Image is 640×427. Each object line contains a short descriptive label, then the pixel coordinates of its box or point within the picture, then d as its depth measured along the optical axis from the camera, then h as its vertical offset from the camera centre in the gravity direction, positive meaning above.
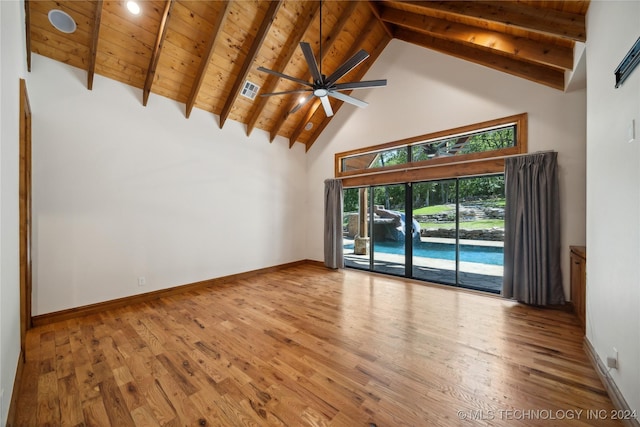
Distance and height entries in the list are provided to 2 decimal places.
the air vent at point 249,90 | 4.51 +2.31
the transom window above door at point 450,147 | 3.80 +1.19
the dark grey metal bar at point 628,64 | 1.44 +0.95
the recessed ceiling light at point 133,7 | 2.96 +2.52
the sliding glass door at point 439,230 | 4.16 -0.35
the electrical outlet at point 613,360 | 1.72 -1.07
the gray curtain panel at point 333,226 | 5.81 -0.37
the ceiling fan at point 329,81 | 2.94 +1.75
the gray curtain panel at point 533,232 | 3.40 -0.29
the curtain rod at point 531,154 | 3.43 +0.86
